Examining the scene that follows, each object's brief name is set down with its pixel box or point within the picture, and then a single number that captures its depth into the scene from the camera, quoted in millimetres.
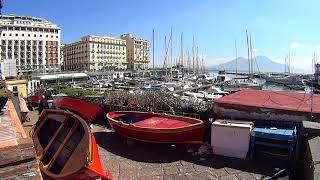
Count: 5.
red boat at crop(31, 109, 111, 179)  4945
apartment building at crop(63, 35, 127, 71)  96044
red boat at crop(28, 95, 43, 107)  17591
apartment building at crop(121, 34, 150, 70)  112474
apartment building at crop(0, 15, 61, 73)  75255
